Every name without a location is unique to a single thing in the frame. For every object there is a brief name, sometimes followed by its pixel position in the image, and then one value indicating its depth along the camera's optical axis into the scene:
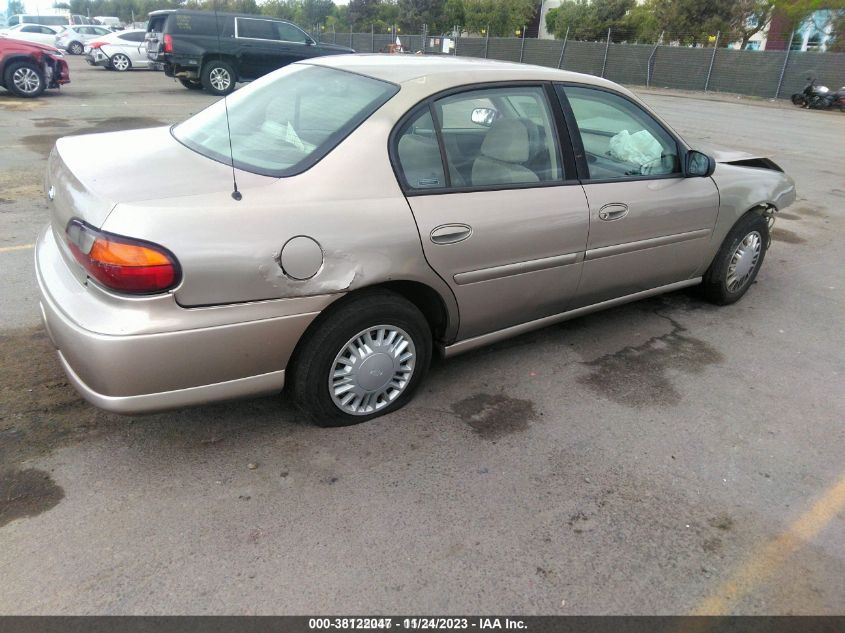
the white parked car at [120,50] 22.41
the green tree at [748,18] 34.16
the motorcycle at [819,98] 21.72
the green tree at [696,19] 34.22
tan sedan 2.40
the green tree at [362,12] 60.69
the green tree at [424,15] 54.81
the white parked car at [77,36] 30.58
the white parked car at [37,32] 28.35
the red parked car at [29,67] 13.13
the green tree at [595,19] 41.08
